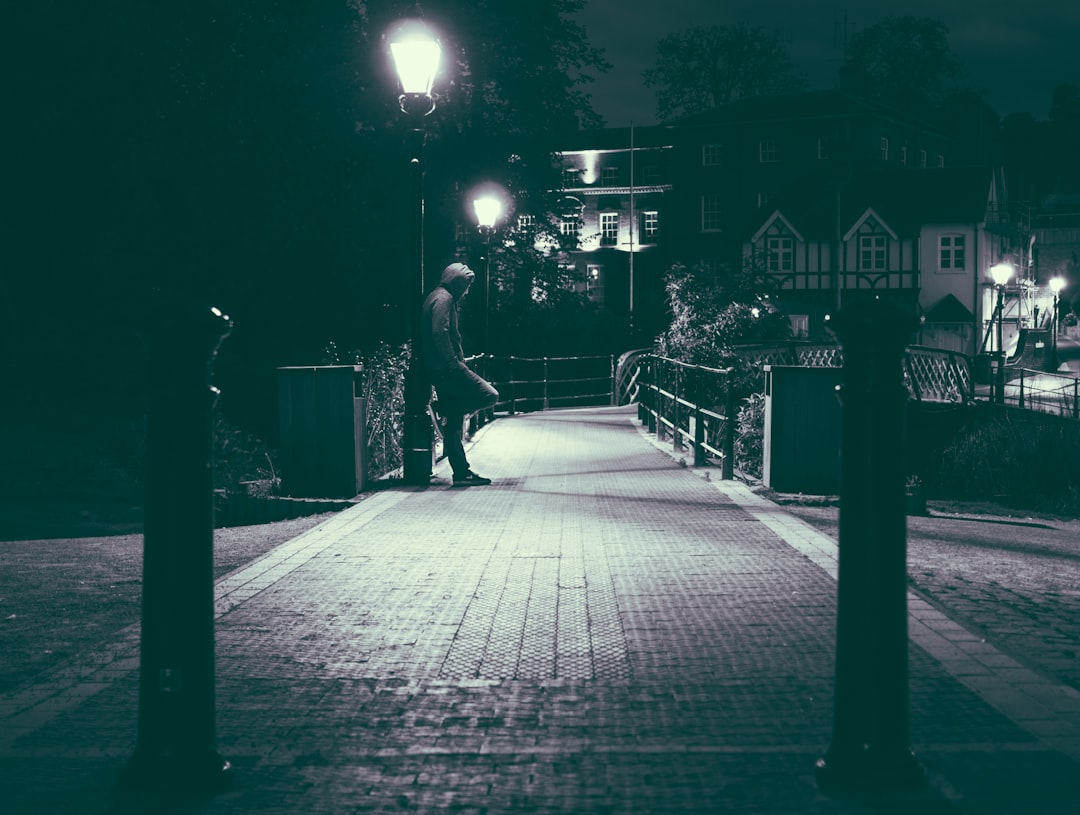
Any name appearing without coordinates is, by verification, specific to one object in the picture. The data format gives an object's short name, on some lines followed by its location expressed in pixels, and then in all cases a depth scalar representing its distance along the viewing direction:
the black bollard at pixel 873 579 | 3.55
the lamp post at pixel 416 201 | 11.23
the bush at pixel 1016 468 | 16.05
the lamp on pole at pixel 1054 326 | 47.64
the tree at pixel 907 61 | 75.31
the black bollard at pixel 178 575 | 3.57
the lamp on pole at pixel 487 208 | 20.17
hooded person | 11.55
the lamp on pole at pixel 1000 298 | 28.84
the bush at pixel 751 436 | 16.27
